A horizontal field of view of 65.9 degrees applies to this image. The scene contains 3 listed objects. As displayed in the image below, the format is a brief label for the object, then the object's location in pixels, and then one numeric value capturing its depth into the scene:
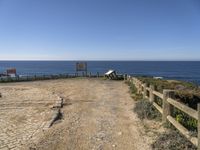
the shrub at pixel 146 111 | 6.14
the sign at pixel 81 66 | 24.00
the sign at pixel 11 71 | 23.81
